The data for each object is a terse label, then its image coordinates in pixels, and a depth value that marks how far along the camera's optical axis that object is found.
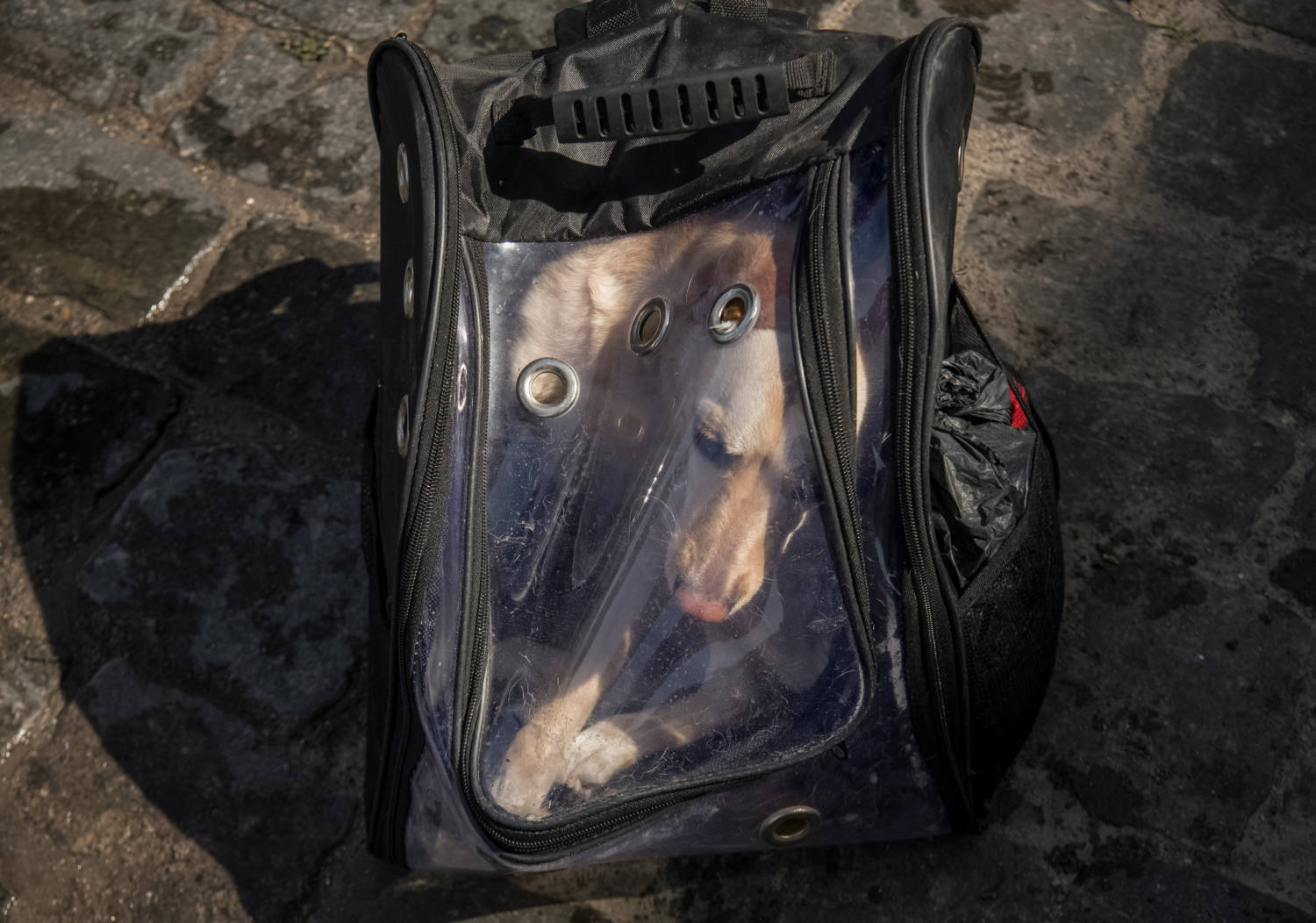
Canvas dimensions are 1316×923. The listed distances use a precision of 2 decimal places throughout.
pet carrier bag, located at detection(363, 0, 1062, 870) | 1.07
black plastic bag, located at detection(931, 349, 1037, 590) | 1.19
